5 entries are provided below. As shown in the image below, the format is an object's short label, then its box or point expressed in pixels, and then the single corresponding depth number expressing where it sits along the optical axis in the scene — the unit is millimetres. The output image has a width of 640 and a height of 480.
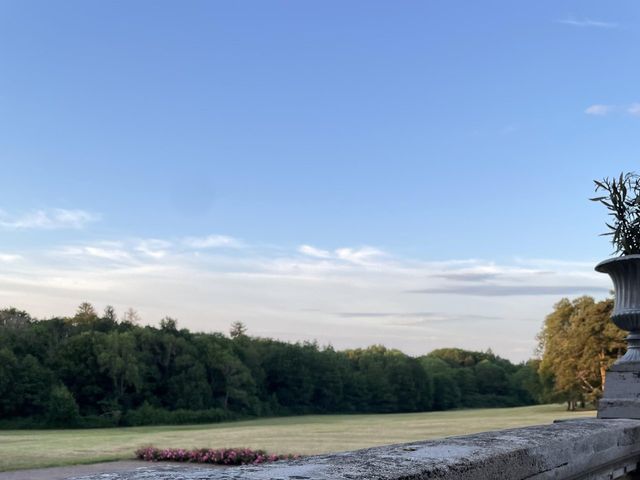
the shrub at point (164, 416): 54625
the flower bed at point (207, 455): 21094
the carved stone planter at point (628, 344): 5602
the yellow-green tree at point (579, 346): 44594
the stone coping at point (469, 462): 1888
